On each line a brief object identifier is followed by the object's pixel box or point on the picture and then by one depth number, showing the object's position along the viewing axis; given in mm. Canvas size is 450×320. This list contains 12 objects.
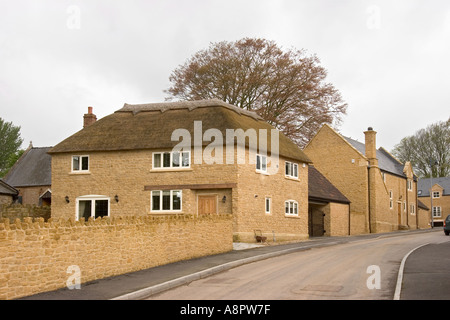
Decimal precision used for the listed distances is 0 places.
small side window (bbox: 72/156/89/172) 31859
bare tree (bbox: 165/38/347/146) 43375
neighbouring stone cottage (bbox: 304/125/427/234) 46719
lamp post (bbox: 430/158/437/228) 67425
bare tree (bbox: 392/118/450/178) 69025
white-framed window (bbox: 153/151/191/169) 30000
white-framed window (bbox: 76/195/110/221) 31031
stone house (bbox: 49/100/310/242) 29062
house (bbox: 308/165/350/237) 39250
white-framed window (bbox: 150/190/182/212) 29719
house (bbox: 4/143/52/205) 46625
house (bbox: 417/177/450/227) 72438
